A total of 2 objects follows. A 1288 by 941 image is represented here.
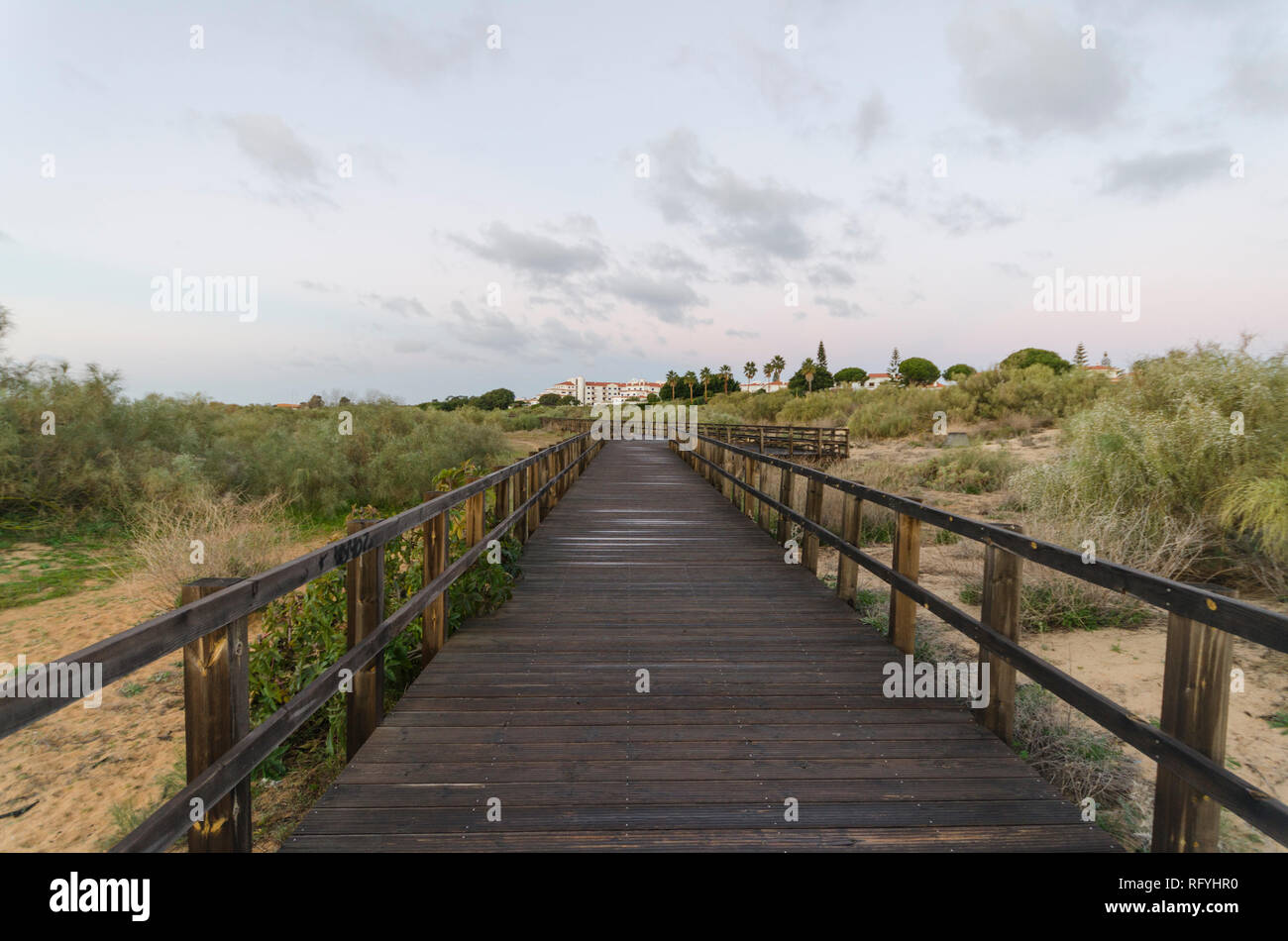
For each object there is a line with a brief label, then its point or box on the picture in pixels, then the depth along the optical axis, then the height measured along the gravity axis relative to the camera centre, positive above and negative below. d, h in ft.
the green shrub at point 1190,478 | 23.81 -1.80
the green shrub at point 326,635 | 13.74 -5.25
